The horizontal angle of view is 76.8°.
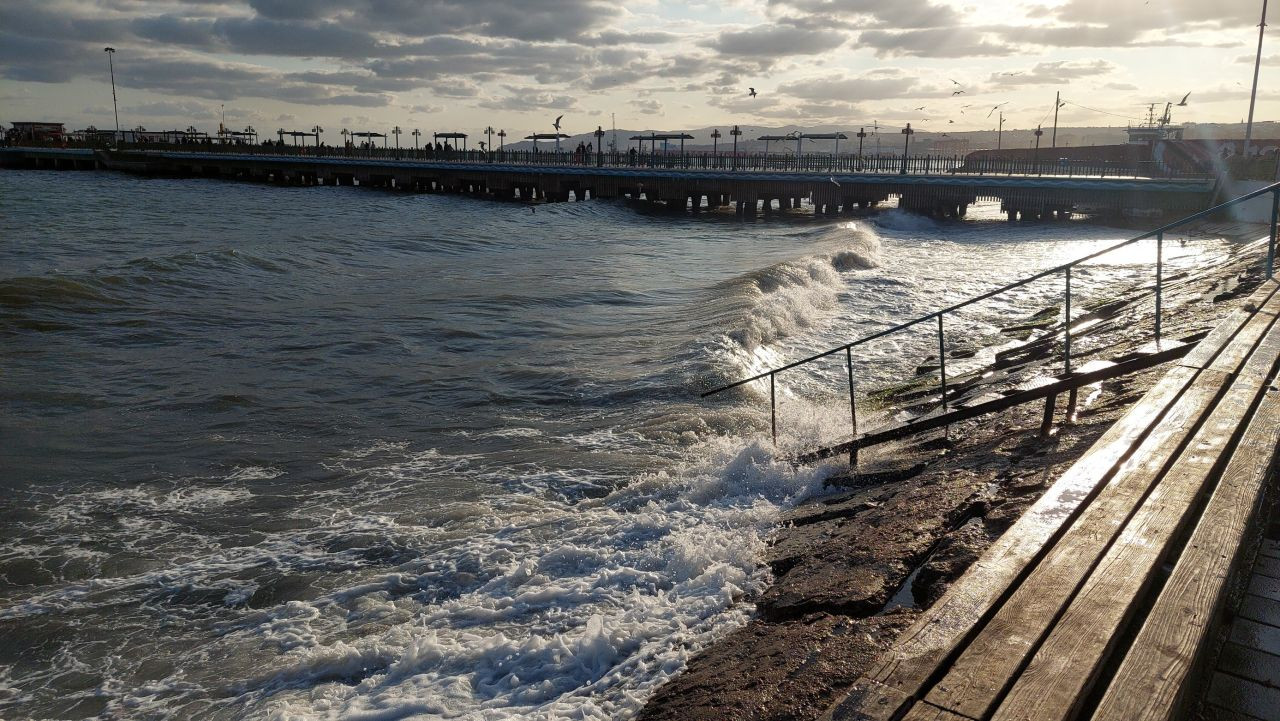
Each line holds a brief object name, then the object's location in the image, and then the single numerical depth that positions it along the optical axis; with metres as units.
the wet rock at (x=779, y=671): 4.19
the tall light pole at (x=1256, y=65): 41.09
